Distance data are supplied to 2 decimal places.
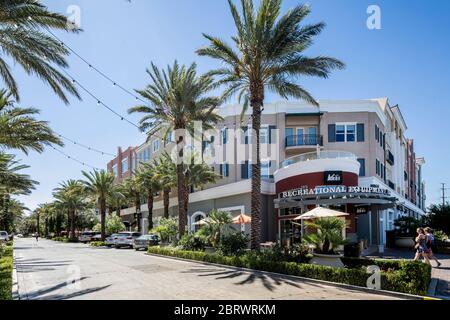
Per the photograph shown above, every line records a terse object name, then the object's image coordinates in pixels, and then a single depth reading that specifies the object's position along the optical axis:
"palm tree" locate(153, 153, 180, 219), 37.56
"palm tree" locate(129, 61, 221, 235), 26.45
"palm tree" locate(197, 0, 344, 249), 19.33
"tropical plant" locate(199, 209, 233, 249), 22.73
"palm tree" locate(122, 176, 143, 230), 54.72
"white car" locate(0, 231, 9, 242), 53.06
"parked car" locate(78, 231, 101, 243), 57.36
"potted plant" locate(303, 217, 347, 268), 15.50
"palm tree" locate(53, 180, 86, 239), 65.44
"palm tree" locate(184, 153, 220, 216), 35.72
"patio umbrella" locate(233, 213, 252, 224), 25.92
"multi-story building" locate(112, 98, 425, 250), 29.44
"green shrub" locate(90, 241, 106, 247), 45.28
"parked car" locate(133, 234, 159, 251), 35.38
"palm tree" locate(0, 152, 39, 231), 29.75
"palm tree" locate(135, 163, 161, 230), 43.81
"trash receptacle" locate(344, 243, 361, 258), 20.64
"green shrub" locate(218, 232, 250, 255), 20.30
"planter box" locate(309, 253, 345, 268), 15.41
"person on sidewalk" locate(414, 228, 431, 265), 17.17
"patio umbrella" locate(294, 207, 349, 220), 18.02
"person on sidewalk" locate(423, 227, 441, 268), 17.73
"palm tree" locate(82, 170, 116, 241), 50.28
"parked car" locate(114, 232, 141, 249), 40.59
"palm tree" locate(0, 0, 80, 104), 13.98
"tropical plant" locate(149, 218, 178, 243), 33.50
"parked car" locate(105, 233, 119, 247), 41.44
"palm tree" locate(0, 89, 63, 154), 20.95
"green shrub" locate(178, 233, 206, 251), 24.25
